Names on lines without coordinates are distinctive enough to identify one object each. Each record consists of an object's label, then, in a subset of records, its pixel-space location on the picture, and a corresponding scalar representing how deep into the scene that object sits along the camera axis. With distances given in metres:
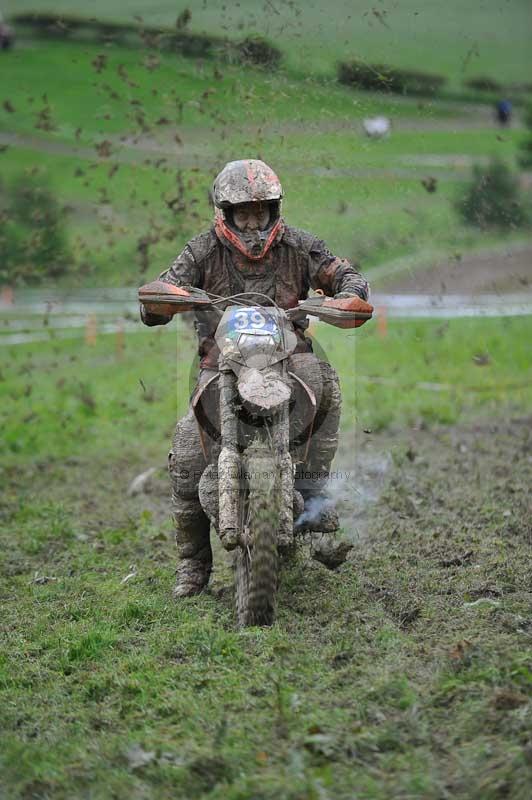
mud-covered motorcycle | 12.22
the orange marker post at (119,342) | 36.84
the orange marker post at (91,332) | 39.86
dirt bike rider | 13.95
